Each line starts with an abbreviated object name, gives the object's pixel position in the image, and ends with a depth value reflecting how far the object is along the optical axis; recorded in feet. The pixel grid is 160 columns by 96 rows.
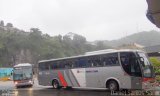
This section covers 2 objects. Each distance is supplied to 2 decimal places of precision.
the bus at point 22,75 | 49.40
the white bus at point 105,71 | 29.98
